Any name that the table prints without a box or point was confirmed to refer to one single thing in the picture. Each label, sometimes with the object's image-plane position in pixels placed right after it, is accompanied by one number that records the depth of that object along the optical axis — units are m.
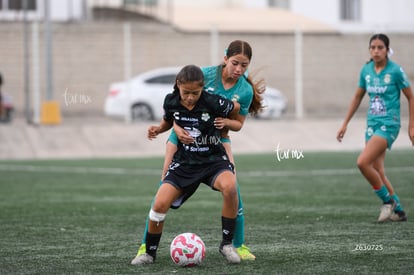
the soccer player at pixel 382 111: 20.31
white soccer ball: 14.32
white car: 54.44
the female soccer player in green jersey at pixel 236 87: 15.12
